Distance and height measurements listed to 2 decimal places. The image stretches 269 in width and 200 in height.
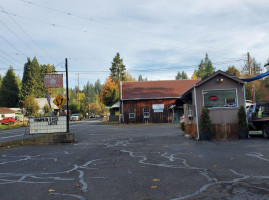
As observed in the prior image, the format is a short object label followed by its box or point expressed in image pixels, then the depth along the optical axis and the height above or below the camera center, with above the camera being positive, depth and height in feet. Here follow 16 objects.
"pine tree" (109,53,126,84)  292.61 +53.83
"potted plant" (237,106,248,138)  51.96 -2.10
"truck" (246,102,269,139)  53.42 -0.43
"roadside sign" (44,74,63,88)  67.39 +9.76
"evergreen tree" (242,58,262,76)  211.96 +38.31
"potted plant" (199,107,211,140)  52.54 -2.14
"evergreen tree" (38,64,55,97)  265.85 +35.65
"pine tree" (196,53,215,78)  346.74 +61.47
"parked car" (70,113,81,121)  218.59 -0.33
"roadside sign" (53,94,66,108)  60.64 +3.89
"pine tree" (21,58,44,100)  254.47 +37.60
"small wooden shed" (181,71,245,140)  54.80 +3.49
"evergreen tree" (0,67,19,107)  260.01 +28.09
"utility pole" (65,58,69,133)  56.70 -1.56
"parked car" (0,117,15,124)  168.20 -1.03
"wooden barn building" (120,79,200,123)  135.95 +4.10
